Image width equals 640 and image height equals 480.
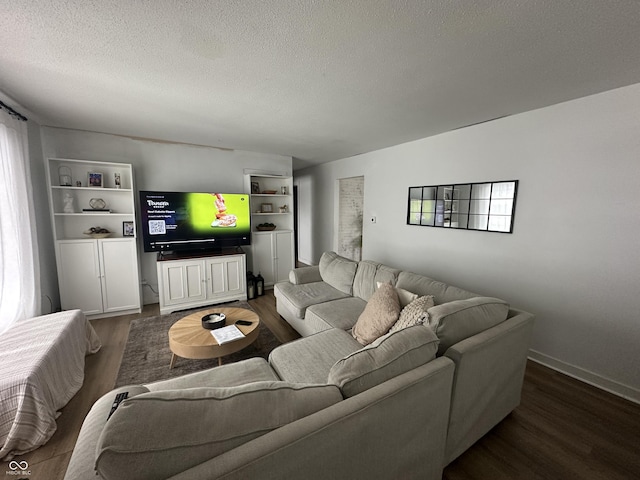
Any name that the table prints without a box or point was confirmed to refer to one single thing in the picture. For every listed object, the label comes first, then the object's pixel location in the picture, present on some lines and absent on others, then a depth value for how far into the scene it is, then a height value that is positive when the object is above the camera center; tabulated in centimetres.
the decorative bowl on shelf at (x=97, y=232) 320 -30
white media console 341 -97
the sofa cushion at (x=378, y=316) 177 -74
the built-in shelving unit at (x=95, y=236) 307 -35
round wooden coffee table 198 -103
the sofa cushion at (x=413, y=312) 160 -64
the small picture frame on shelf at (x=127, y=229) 343 -27
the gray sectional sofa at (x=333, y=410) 71 -71
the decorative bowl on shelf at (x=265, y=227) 444 -28
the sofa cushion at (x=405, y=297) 191 -64
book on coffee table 204 -102
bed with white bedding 148 -110
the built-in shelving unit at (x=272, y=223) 436 -25
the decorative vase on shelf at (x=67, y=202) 313 +7
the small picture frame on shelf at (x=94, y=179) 319 +37
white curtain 221 -22
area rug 219 -140
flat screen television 344 -15
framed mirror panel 254 +9
